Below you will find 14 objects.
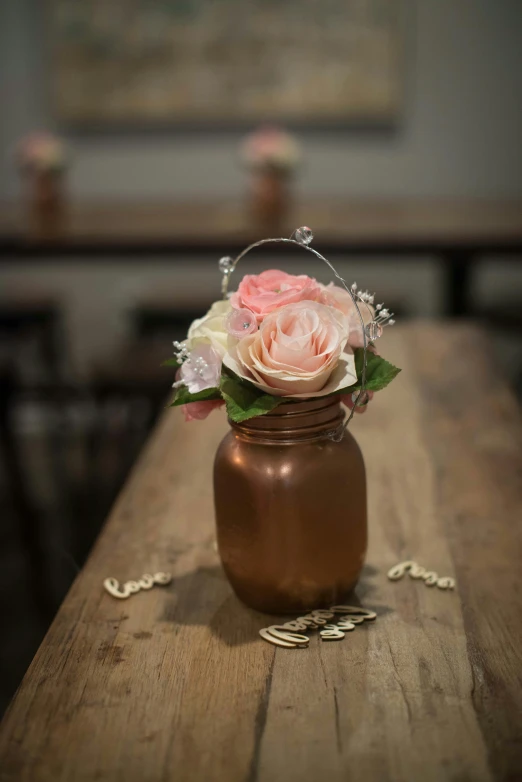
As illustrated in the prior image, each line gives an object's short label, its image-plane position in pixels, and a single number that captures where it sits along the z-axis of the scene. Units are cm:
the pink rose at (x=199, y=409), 87
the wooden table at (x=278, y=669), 67
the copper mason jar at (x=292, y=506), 82
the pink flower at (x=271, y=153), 298
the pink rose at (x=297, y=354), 78
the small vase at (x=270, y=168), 298
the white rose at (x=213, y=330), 83
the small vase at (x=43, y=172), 314
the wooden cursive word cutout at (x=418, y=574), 93
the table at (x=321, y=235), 244
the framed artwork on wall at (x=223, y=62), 395
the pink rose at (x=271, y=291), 82
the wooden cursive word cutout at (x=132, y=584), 94
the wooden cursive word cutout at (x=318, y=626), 83
